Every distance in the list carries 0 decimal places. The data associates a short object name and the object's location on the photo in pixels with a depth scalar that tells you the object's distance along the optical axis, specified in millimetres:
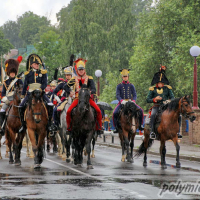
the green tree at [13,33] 170750
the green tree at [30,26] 148750
